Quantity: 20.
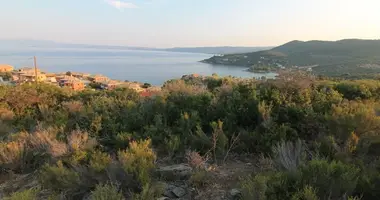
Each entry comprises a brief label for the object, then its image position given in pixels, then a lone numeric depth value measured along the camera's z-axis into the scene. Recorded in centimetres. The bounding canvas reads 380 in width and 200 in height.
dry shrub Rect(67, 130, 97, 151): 449
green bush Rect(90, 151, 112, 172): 361
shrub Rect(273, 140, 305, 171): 326
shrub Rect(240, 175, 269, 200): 264
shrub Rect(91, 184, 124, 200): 286
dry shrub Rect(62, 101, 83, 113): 749
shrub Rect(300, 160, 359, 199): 276
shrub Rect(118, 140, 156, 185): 337
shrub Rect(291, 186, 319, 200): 248
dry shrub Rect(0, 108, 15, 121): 825
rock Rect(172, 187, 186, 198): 335
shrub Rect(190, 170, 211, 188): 347
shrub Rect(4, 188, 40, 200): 306
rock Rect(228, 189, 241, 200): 316
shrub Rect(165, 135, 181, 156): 446
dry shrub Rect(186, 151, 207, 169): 371
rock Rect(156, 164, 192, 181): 373
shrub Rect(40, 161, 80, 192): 355
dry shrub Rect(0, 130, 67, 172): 475
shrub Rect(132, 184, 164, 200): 294
